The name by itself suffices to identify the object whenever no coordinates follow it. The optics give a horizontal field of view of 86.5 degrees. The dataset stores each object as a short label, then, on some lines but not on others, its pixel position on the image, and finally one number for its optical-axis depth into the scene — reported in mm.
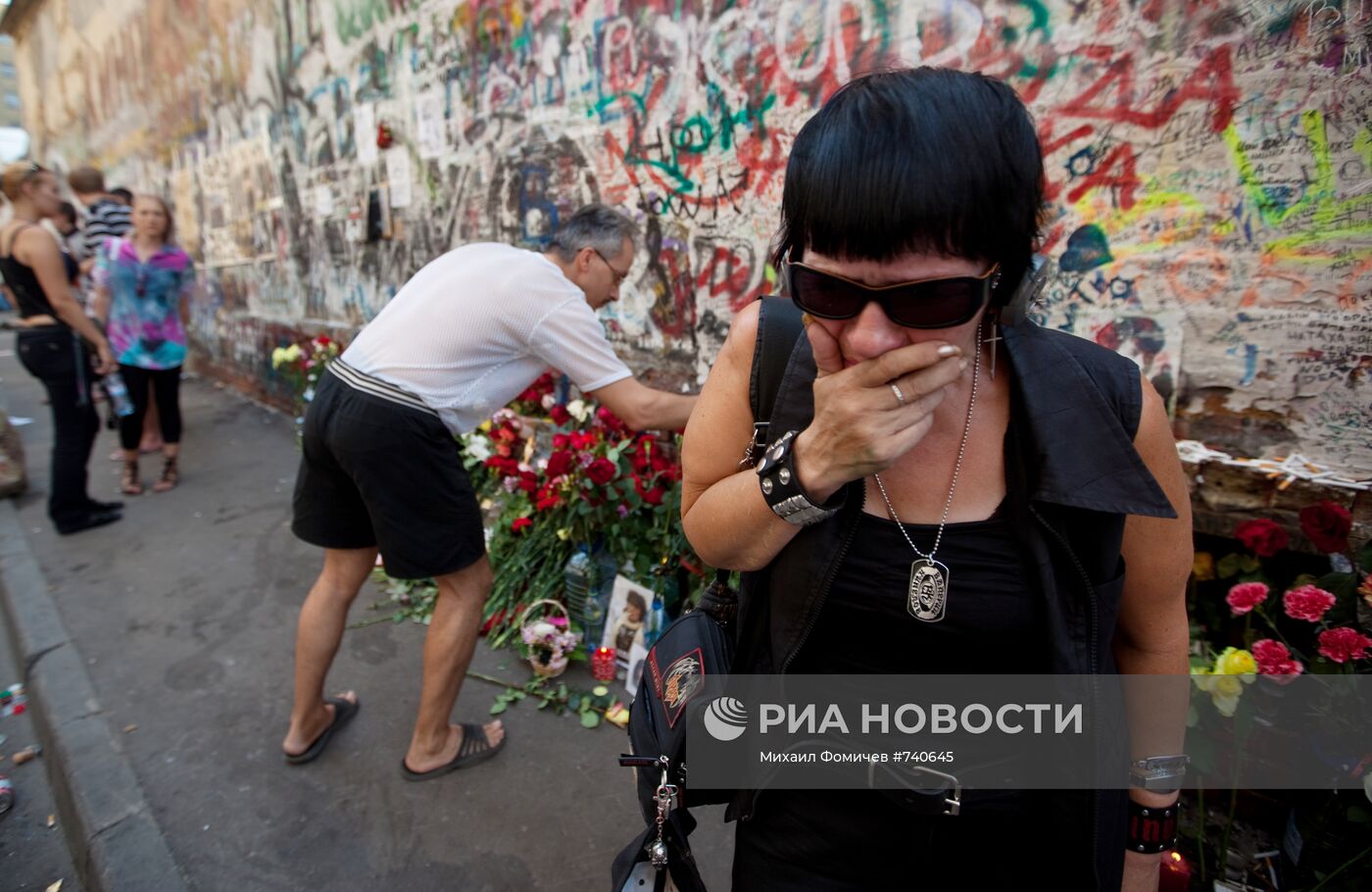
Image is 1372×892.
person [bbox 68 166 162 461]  6594
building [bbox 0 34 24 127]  48312
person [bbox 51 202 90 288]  5886
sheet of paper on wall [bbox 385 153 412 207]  5883
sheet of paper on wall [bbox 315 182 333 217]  7027
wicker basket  3299
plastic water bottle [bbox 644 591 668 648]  3174
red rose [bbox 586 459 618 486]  3117
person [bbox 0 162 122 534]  4754
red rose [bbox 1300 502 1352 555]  1887
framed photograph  3234
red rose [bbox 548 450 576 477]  3215
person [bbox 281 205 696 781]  2432
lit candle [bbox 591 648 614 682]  3291
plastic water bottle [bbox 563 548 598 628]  3421
